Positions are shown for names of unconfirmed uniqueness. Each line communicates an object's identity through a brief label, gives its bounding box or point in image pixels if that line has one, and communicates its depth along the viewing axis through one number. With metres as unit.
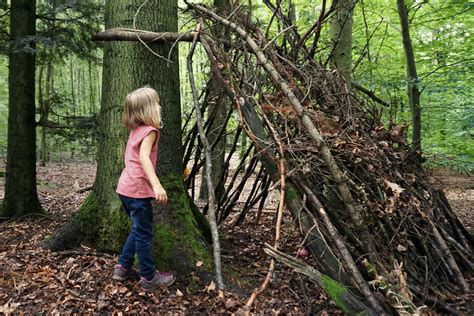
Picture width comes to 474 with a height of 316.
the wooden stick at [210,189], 2.48
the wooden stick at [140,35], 3.16
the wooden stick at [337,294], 2.33
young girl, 2.67
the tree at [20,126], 5.24
